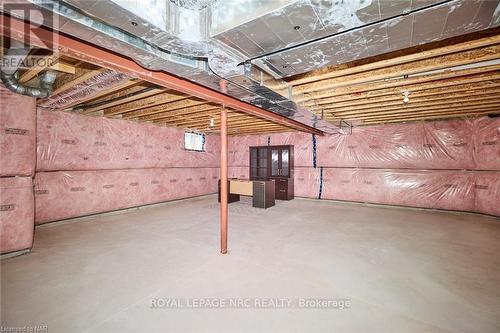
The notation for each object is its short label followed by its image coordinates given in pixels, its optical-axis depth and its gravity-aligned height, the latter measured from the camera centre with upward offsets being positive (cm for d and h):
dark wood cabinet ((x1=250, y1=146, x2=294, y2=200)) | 767 +2
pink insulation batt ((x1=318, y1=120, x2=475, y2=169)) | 557 +59
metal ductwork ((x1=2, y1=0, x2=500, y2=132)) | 122 +88
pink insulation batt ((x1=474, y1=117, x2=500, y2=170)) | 503 +57
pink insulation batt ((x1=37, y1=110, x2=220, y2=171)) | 455 +54
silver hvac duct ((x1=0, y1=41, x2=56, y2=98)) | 223 +112
